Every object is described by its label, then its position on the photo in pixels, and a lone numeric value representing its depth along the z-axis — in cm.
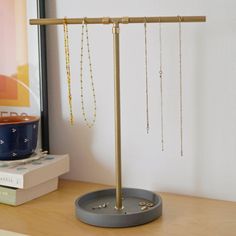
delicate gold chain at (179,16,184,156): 98
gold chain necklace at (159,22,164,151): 100
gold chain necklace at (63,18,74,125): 94
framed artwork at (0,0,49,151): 113
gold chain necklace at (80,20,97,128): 106
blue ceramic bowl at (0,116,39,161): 102
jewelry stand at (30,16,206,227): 84
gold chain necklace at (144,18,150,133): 101
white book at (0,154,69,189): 96
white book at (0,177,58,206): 97
